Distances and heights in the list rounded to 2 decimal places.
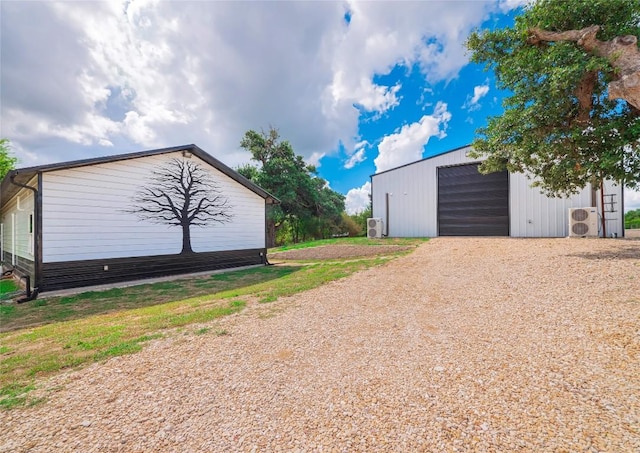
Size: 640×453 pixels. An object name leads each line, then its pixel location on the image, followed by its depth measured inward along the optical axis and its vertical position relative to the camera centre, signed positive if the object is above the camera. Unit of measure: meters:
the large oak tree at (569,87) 5.68 +3.27
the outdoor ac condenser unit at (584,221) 10.48 +0.27
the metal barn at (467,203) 12.36 +1.36
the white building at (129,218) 6.58 +0.41
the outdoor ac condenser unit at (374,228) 16.45 +0.08
